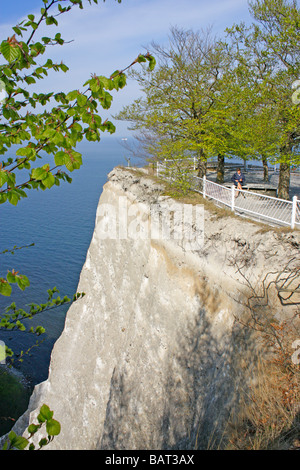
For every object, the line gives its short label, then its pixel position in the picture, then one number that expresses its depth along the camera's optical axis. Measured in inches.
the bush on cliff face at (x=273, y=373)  259.1
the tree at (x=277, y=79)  606.9
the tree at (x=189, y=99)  745.0
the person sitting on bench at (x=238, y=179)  703.7
